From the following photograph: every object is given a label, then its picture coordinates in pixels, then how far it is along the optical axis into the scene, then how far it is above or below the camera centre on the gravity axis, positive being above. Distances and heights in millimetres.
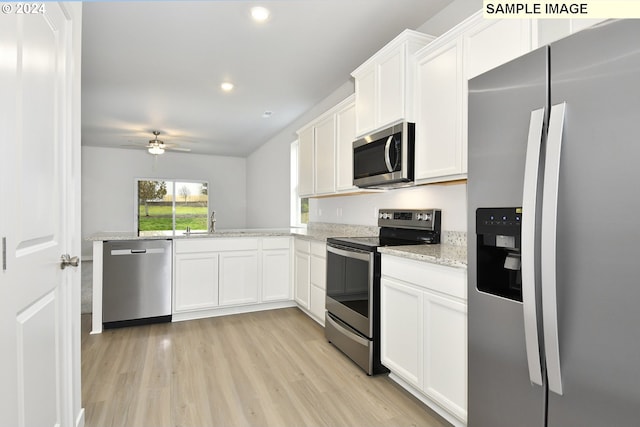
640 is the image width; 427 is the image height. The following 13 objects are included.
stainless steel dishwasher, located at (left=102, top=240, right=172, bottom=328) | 3293 -691
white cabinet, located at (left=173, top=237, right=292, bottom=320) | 3566 -694
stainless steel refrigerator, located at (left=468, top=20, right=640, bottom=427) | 990 -64
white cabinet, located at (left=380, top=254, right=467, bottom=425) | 1699 -666
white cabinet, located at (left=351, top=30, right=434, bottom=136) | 2391 +979
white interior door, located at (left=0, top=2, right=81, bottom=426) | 1047 -18
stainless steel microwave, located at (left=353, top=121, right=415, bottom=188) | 2391 +417
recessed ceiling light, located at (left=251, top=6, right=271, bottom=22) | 2457 +1456
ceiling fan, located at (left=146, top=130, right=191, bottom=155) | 5973 +1159
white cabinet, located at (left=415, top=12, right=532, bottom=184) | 1774 +803
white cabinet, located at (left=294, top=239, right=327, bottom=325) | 3338 -677
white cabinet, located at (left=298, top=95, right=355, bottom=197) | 3303 +659
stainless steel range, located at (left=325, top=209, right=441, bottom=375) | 2361 -508
